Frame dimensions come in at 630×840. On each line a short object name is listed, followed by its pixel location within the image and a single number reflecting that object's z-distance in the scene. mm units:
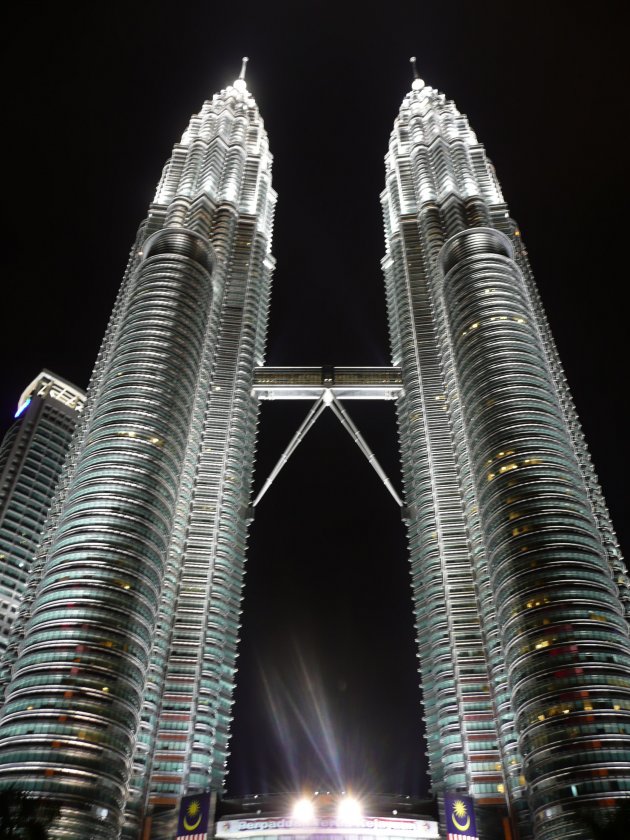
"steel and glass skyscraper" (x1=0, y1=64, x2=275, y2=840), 102688
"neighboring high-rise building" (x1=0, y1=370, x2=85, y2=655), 187750
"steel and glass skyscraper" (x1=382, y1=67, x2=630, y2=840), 102188
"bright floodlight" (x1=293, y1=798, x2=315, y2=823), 107438
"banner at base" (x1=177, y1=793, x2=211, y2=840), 100750
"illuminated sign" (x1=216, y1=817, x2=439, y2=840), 106250
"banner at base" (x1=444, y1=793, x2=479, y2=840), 97812
